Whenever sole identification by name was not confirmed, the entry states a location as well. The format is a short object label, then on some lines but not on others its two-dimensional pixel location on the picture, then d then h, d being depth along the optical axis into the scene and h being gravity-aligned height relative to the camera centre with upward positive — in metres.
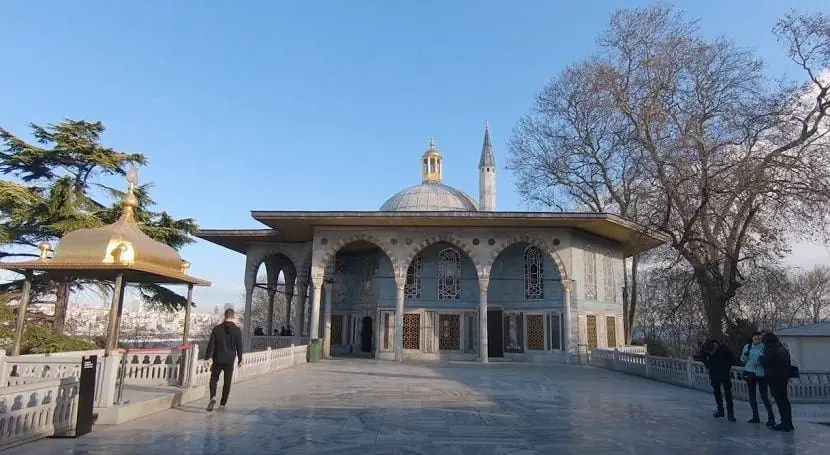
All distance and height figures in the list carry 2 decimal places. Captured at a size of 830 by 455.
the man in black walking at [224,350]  6.58 -0.44
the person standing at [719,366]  6.65 -0.57
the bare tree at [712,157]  13.01 +4.32
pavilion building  17.56 +1.54
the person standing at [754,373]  6.17 -0.60
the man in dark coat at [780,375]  5.91 -0.58
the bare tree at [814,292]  33.94 +2.05
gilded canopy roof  6.17 +0.72
